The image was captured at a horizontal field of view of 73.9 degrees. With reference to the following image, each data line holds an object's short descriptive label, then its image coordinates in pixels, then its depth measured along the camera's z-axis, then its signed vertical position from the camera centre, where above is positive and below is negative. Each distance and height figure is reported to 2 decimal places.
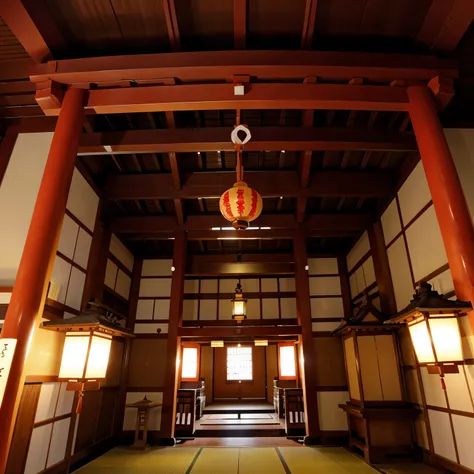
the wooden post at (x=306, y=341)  6.02 +0.53
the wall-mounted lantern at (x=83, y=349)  3.43 +0.21
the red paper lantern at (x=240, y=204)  3.61 +1.76
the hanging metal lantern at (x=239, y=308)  6.93 +1.26
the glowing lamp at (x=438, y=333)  2.86 +0.32
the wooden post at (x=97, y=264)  5.12 +1.72
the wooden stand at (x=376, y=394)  4.91 -0.38
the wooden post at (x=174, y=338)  5.94 +0.58
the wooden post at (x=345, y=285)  7.56 +1.93
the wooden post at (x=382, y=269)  5.74 +1.76
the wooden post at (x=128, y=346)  6.45 +0.48
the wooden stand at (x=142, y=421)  5.73 -0.90
